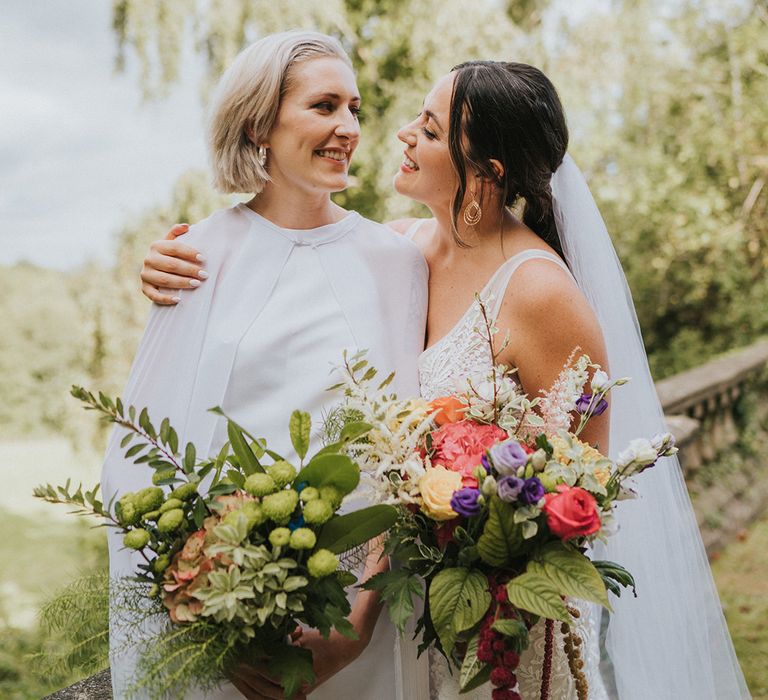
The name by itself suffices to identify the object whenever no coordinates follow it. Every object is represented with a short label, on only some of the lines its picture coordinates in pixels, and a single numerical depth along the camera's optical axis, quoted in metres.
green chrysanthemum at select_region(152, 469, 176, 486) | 1.54
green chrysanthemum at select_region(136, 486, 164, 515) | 1.54
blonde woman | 2.02
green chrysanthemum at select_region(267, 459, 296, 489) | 1.51
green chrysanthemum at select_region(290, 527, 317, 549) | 1.43
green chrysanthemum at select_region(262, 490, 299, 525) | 1.46
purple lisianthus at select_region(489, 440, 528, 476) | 1.50
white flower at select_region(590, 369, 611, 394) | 1.67
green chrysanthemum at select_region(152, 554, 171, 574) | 1.51
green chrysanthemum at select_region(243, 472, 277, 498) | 1.49
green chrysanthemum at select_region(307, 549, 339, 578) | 1.44
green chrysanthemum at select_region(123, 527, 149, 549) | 1.48
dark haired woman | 2.29
